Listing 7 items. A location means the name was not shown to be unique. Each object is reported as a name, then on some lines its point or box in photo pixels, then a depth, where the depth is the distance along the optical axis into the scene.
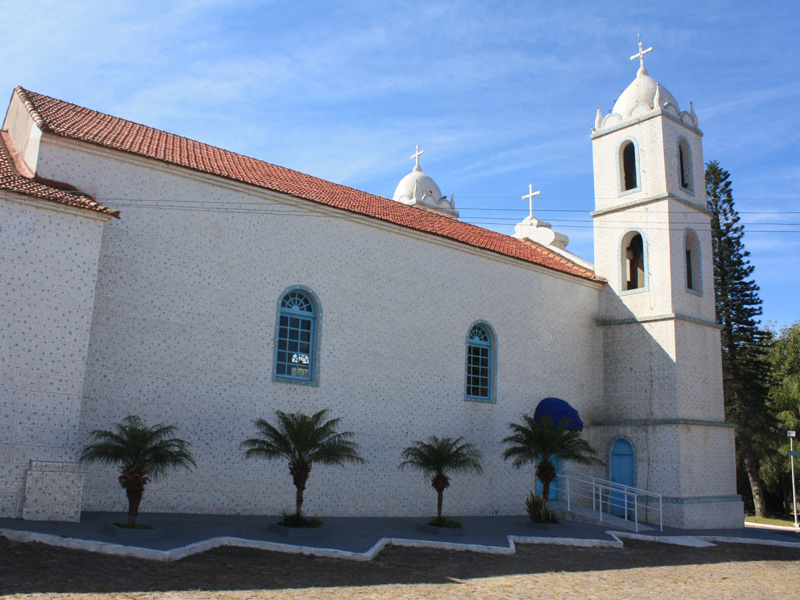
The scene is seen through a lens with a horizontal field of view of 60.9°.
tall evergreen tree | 27.47
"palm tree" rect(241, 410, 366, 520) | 12.41
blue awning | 18.69
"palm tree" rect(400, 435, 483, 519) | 14.75
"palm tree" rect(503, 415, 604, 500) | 17.05
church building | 11.21
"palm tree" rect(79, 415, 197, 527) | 10.44
